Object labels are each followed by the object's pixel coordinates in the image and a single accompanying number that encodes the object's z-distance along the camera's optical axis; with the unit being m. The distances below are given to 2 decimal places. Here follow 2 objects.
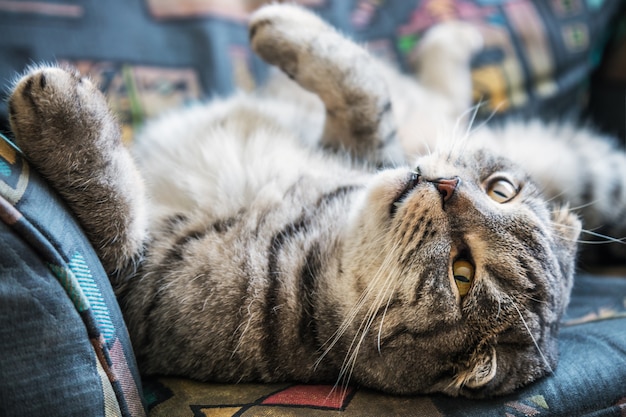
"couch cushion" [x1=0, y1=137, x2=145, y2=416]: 0.31
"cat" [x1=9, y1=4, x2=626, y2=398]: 0.38
